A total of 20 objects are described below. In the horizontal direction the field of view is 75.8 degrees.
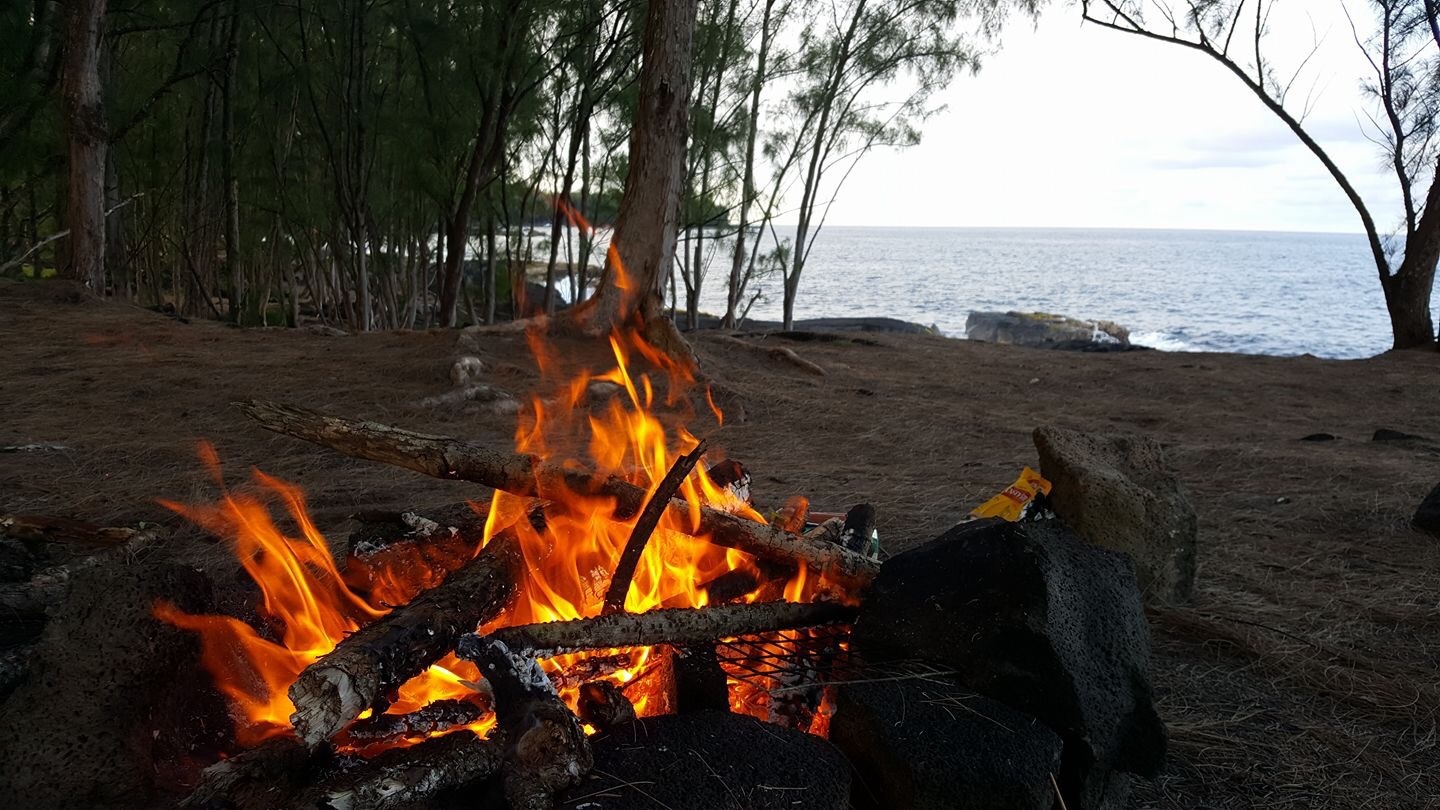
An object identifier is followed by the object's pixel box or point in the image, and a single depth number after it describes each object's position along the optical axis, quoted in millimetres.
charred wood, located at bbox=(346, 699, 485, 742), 2193
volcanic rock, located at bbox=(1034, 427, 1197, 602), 3926
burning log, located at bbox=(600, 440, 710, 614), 2820
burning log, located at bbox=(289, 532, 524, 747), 2035
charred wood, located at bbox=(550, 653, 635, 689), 2514
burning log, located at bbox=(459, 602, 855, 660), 2371
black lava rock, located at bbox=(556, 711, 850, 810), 1962
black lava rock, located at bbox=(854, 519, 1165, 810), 2357
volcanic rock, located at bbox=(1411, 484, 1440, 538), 5027
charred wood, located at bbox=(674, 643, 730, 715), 2406
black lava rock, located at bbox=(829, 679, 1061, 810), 2156
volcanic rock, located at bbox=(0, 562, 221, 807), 2184
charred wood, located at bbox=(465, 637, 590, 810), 1938
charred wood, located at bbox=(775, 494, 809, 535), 3928
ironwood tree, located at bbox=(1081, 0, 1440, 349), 15148
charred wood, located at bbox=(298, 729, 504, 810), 1882
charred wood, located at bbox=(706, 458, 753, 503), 3766
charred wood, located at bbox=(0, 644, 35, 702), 2457
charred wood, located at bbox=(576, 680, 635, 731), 2293
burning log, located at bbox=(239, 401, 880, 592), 3047
